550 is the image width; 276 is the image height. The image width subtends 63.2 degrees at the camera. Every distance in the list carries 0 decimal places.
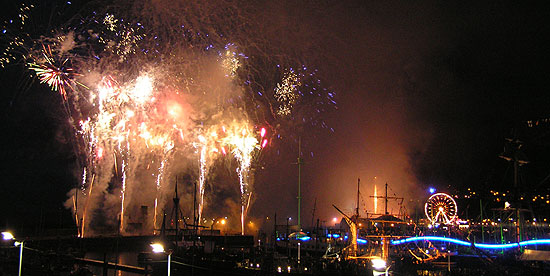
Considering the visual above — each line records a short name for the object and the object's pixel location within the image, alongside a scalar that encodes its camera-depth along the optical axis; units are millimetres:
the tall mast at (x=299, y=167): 54484
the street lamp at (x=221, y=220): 78375
